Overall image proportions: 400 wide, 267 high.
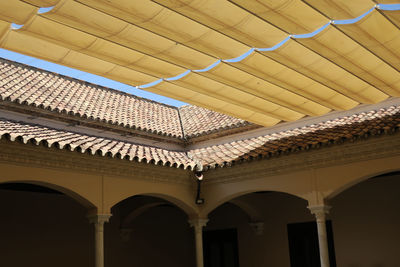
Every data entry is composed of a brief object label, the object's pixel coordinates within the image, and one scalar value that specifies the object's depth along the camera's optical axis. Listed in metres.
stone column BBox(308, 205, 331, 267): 8.90
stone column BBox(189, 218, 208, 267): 10.26
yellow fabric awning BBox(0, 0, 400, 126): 5.88
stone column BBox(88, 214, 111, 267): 8.76
